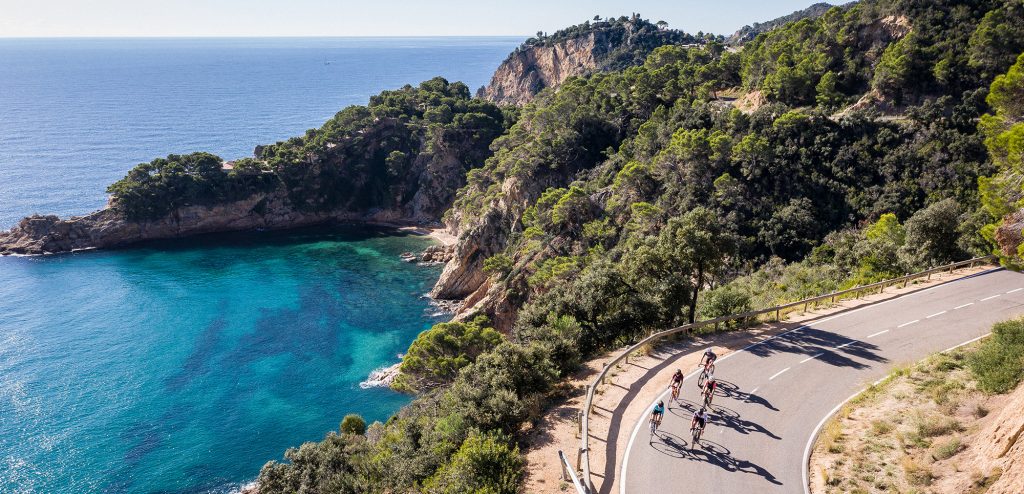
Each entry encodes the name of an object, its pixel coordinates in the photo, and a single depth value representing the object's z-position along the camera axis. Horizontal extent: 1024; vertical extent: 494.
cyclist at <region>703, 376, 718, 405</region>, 18.23
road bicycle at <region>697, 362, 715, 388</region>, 19.89
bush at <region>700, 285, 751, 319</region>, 27.83
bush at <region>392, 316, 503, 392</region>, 39.50
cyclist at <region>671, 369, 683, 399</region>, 18.75
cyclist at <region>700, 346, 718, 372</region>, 19.89
